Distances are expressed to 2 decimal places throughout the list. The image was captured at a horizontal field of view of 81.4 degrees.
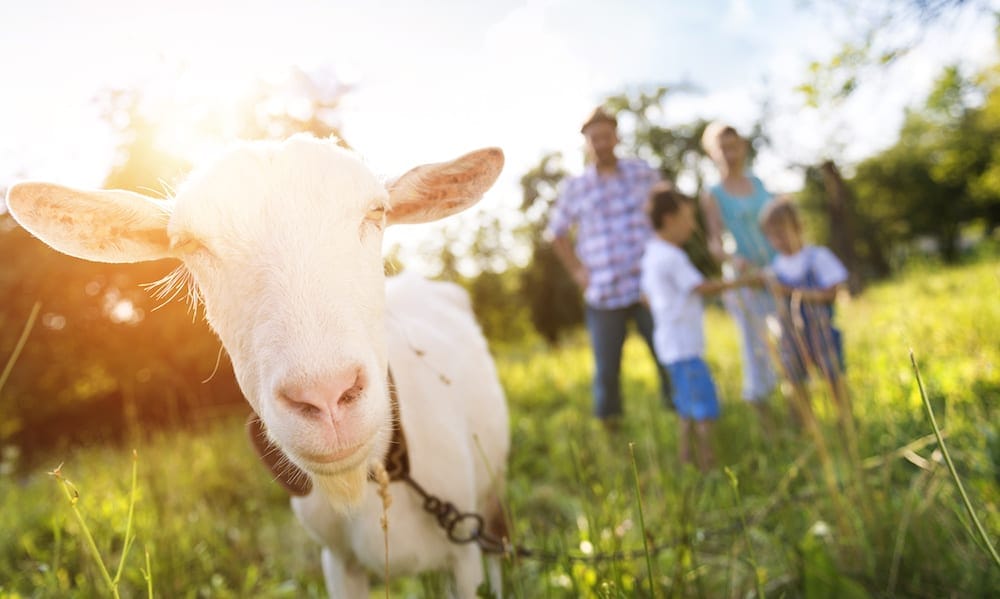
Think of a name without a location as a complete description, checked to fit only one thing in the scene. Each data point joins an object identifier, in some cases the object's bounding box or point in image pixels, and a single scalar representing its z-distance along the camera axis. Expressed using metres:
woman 3.78
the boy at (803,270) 3.40
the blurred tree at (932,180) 34.53
